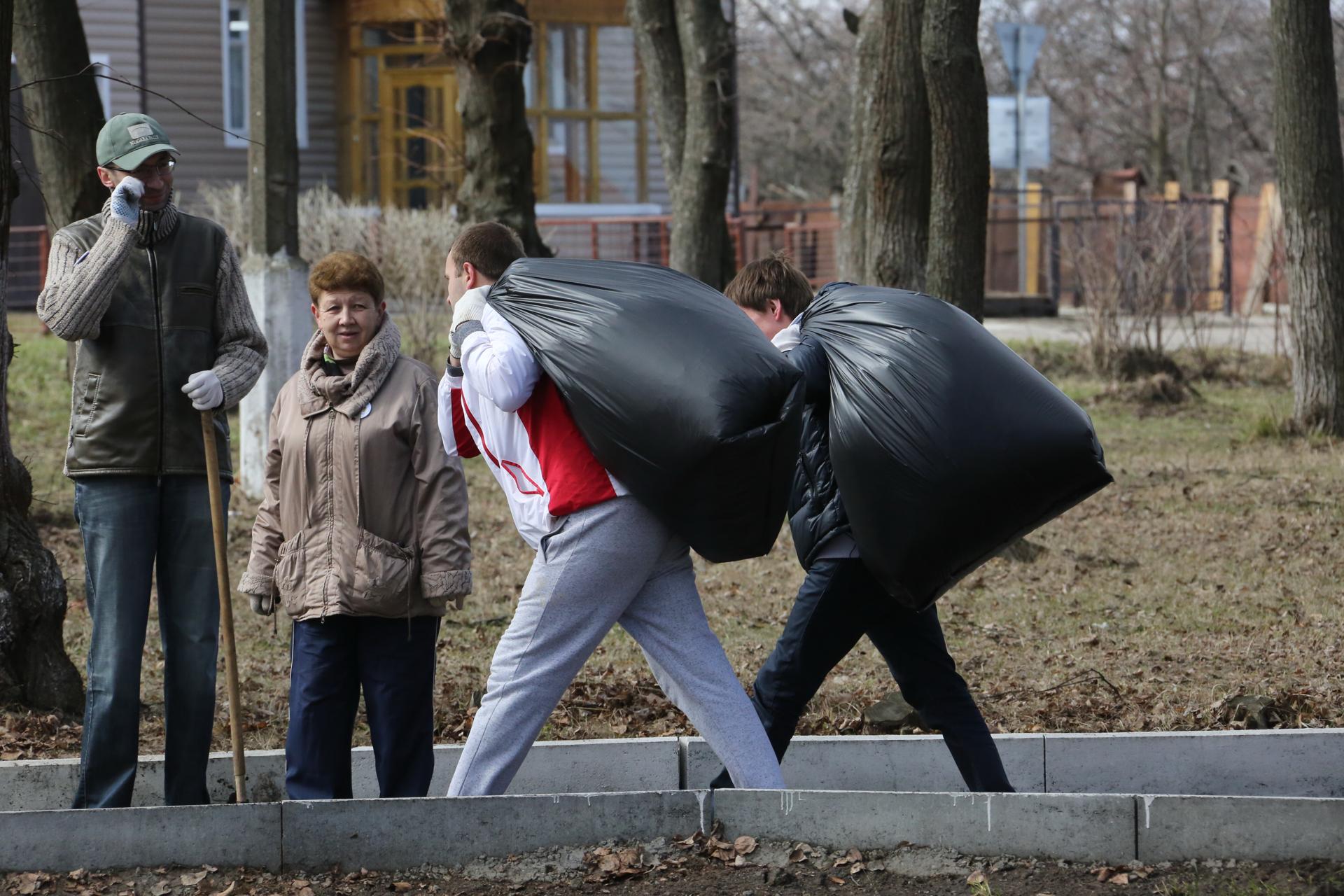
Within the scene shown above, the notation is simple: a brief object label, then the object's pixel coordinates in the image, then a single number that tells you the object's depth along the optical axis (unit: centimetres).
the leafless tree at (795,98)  8219
